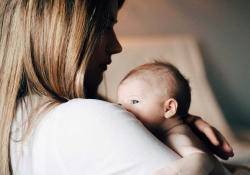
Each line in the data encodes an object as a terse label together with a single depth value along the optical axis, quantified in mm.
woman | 508
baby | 846
